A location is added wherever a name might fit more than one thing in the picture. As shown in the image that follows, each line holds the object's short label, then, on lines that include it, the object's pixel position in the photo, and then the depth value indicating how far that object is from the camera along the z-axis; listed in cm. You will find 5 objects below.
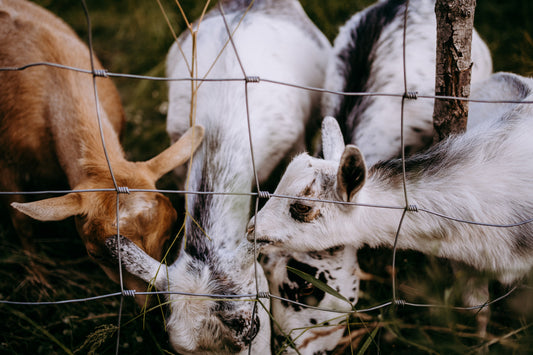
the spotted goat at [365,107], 83
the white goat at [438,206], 79
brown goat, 85
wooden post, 79
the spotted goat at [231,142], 79
